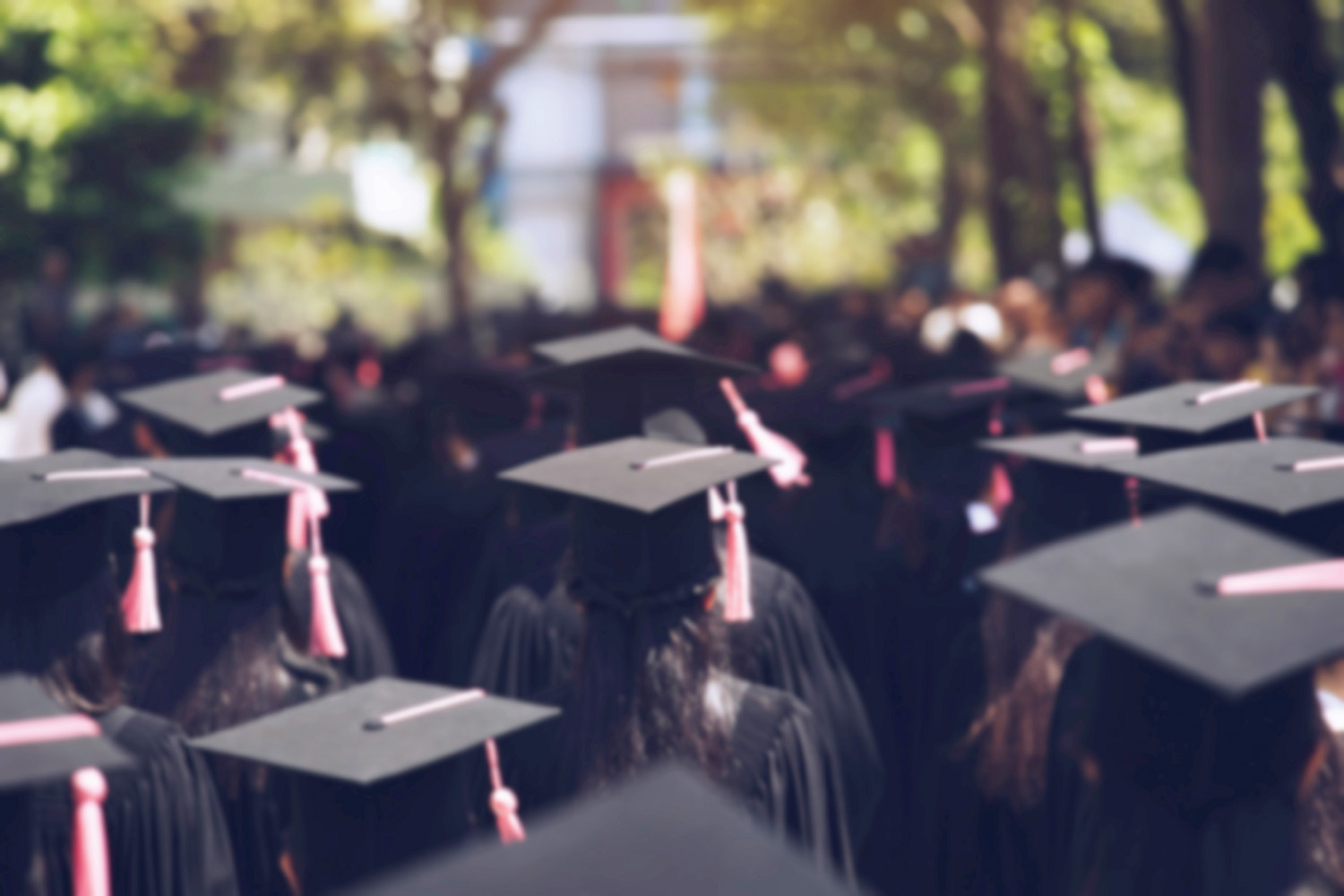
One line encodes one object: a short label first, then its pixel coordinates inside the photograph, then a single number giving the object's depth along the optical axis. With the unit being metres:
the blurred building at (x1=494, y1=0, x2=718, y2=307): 46.25
